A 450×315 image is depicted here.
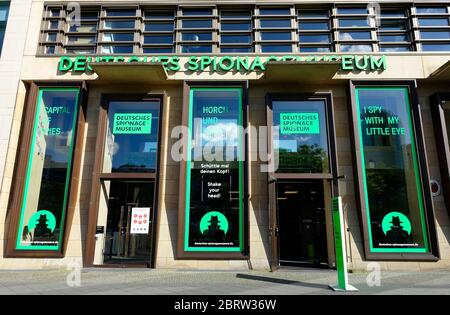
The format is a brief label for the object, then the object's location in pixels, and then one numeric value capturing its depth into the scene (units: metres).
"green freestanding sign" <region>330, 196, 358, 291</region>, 6.71
